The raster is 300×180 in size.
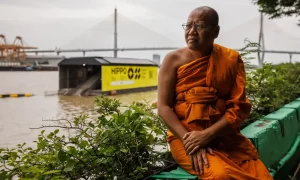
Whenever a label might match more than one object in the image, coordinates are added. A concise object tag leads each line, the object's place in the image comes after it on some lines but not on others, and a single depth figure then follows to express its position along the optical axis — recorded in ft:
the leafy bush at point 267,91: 12.57
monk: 5.82
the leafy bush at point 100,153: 5.41
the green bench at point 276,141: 8.02
